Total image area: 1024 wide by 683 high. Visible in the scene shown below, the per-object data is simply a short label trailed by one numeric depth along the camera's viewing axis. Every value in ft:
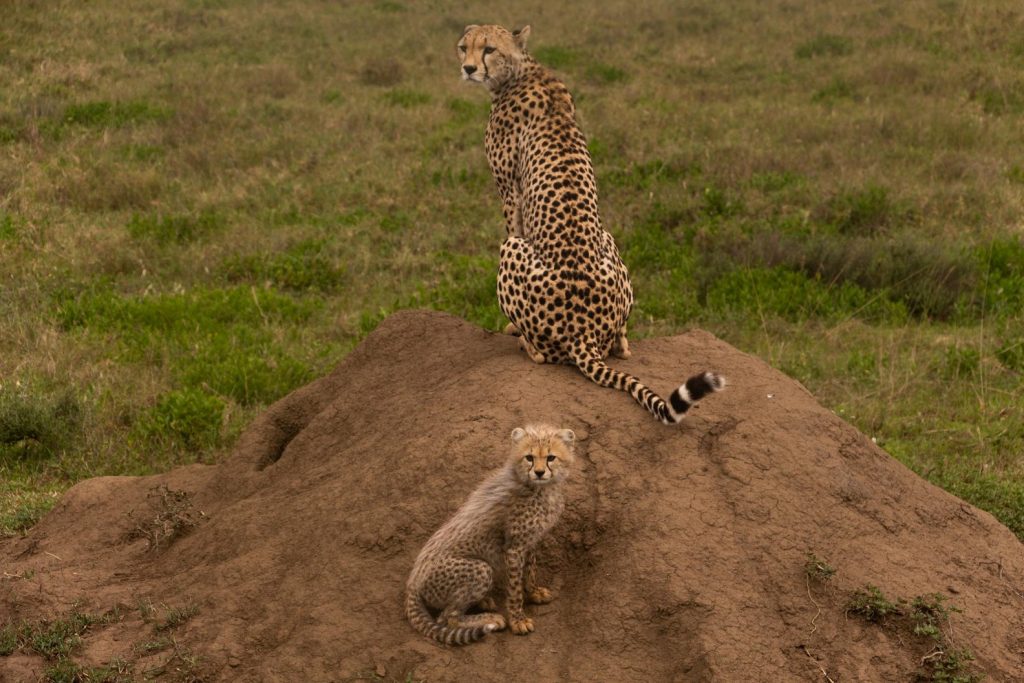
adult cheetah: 31.50
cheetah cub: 24.17
